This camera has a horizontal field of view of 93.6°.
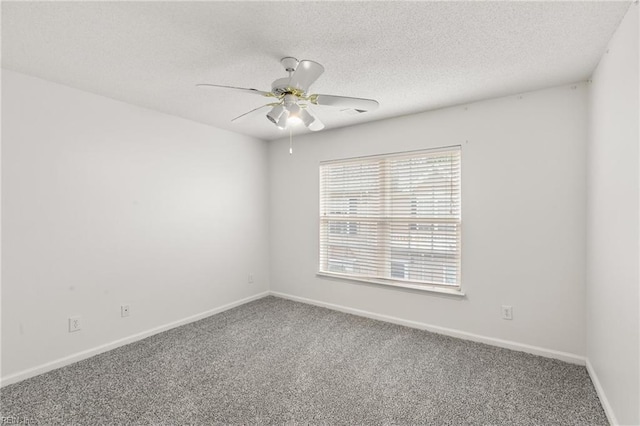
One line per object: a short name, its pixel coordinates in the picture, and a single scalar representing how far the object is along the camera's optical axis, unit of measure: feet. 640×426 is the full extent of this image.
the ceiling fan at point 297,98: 5.77
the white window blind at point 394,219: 10.18
